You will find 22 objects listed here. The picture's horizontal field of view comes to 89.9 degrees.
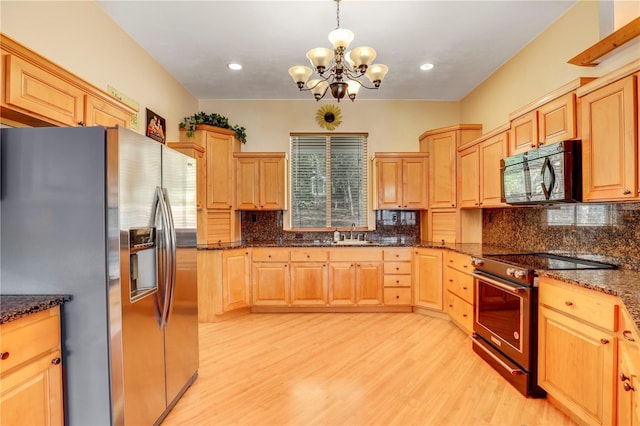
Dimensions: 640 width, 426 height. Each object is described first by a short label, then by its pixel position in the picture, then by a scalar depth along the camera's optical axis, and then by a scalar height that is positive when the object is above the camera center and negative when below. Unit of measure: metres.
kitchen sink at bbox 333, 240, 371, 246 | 4.20 -0.41
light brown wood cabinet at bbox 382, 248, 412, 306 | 4.13 -0.82
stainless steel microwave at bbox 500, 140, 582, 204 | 2.21 +0.28
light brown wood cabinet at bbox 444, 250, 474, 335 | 3.25 -0.84
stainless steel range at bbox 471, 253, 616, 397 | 2.24 -0.77
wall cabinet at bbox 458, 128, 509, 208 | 3.22 +0.46
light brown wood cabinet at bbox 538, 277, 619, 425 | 1.69 -0.81
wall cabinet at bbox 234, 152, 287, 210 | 4.46 +0.43
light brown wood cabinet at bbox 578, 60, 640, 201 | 1.82 +0.46
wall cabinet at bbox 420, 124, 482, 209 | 4.04 +0.71
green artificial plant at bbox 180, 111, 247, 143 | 4.05 +1.20
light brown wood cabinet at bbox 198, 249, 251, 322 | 3.84 -0.86
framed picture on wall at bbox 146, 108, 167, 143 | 3.37 +0.95
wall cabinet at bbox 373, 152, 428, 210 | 4.42 +0.46
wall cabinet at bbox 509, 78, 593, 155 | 2.26 +0.72
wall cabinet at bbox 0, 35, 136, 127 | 1.55 +0.67
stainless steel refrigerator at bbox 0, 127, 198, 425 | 1.57 -0.15
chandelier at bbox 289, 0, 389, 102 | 2.20 +1.08
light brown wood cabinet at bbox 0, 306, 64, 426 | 1.29 -0.68
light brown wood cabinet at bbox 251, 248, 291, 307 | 4.12 -0.83
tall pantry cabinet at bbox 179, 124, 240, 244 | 4.09 +0.42
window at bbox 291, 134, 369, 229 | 4.81 +0.48
